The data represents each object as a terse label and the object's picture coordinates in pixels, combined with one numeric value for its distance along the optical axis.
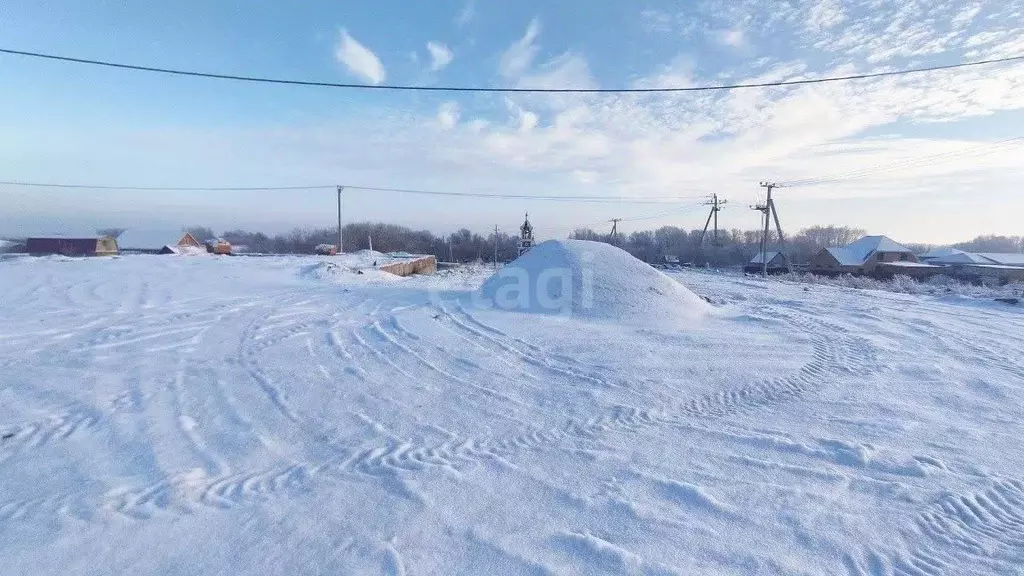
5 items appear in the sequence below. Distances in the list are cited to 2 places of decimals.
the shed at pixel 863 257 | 33.59
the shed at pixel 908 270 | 27.86
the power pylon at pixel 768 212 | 28.50
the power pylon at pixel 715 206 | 40.16
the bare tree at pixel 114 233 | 36.96
